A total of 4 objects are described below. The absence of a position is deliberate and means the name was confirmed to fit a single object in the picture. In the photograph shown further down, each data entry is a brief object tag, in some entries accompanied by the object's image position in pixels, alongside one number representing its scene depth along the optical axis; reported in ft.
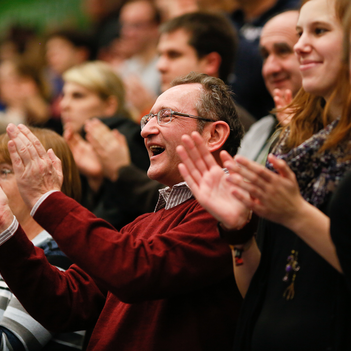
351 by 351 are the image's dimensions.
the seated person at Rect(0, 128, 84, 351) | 11.96
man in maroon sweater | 11.06
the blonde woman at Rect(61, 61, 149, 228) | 14.11
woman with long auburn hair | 10.48
